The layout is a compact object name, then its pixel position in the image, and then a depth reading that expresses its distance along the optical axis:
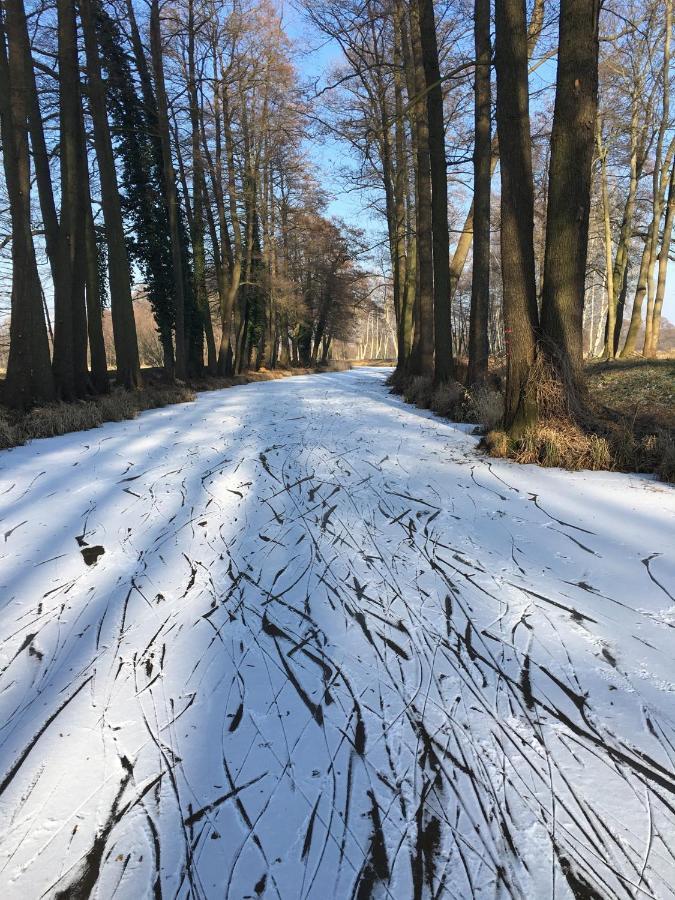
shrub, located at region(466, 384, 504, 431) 6.92
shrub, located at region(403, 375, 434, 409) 10.82
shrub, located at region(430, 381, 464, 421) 8.72
